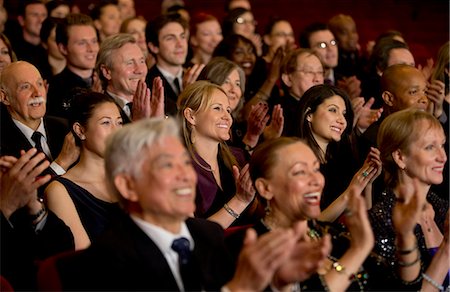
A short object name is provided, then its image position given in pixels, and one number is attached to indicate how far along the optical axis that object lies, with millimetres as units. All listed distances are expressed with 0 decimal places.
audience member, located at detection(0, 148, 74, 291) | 5031
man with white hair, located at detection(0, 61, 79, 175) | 6941
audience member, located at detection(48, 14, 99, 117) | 9187
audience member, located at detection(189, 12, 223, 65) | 11258
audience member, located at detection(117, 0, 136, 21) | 13134
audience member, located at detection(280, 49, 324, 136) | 9016
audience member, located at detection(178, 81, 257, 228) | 6629
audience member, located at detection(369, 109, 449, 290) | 5711
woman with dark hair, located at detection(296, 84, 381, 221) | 7281
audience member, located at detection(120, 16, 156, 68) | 11172
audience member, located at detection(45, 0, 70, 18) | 11820
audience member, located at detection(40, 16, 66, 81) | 10422
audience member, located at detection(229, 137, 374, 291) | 4793
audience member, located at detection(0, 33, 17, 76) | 8242
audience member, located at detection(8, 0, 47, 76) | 11609
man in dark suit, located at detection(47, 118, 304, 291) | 4207
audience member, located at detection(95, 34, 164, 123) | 8164
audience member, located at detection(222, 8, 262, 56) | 12000
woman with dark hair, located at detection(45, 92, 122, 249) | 5676
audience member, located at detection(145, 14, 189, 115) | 9539
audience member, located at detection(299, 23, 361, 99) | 10859
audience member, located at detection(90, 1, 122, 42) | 12023
